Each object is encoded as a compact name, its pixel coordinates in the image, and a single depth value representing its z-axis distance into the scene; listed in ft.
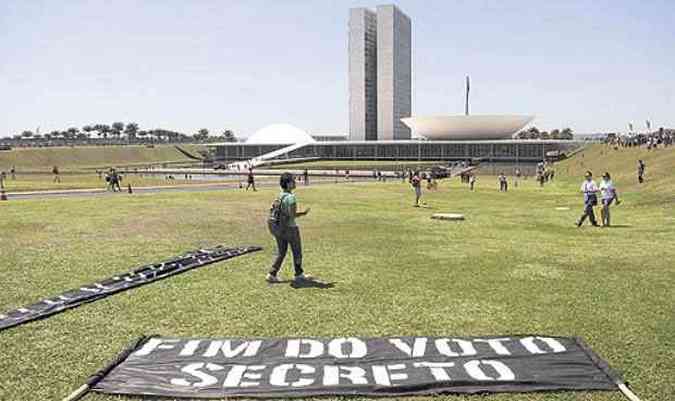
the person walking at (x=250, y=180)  124.55
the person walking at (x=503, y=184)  130.62
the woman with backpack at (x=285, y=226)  32.42
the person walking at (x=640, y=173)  115.96
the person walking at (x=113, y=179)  112.78
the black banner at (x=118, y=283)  27.14
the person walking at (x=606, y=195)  57.82
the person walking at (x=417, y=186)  85.71
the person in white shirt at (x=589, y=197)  58.49
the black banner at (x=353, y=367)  19.06
